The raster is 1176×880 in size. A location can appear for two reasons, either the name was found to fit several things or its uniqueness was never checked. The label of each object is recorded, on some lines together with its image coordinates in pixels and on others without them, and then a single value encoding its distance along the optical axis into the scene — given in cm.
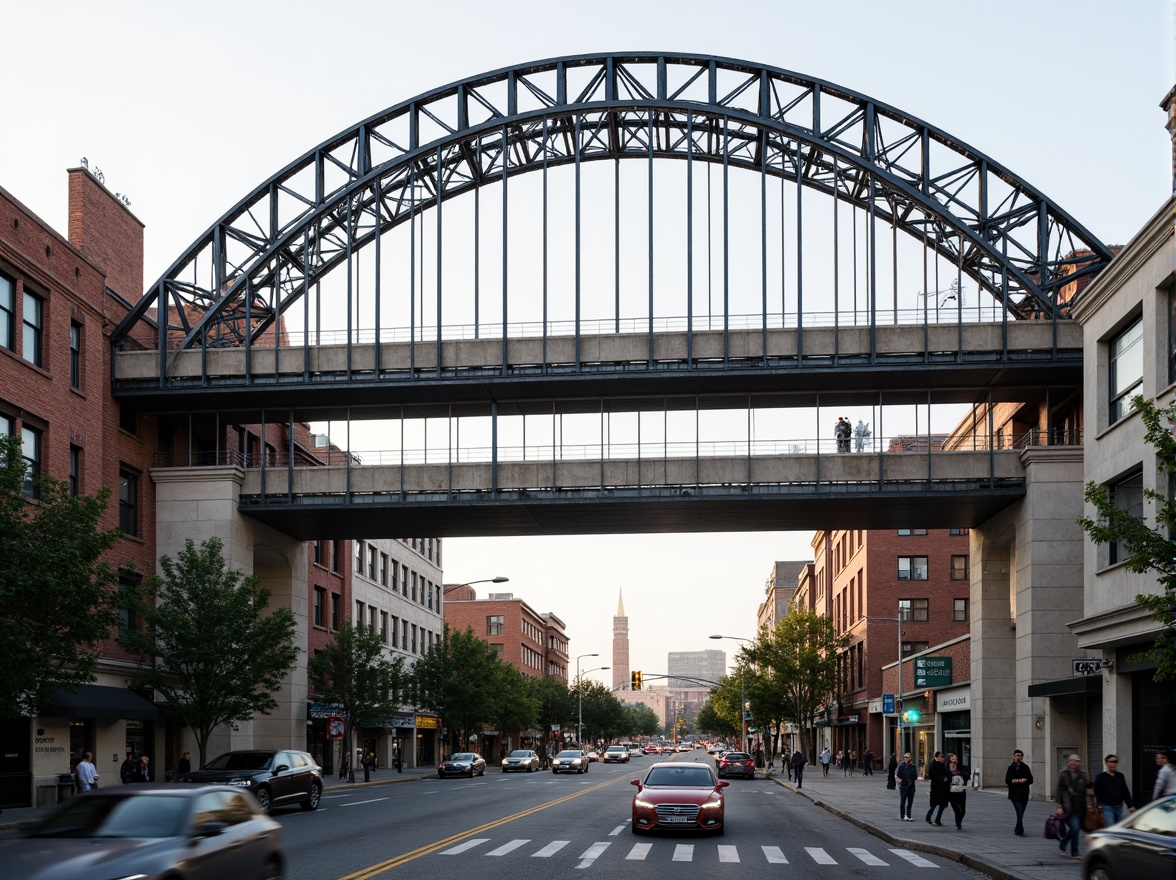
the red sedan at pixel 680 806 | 2441
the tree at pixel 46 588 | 2491
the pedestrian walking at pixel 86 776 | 2975
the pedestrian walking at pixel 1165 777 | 1856
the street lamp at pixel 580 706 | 13960
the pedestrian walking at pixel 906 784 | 2917
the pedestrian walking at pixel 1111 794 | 1984
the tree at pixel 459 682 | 7475
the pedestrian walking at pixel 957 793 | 2642
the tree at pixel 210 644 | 3778
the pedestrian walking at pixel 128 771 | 3378
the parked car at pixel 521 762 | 7362
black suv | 3064
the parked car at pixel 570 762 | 7031
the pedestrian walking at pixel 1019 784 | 2438
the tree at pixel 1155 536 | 1830
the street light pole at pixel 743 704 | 10556
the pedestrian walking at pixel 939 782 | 2703
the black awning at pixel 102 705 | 3346
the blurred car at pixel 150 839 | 1073
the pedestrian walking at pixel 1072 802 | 2016
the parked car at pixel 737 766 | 6656
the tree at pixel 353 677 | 5691
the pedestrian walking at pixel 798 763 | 5200
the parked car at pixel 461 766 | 6462
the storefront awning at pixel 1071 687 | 3284
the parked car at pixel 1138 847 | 1211
